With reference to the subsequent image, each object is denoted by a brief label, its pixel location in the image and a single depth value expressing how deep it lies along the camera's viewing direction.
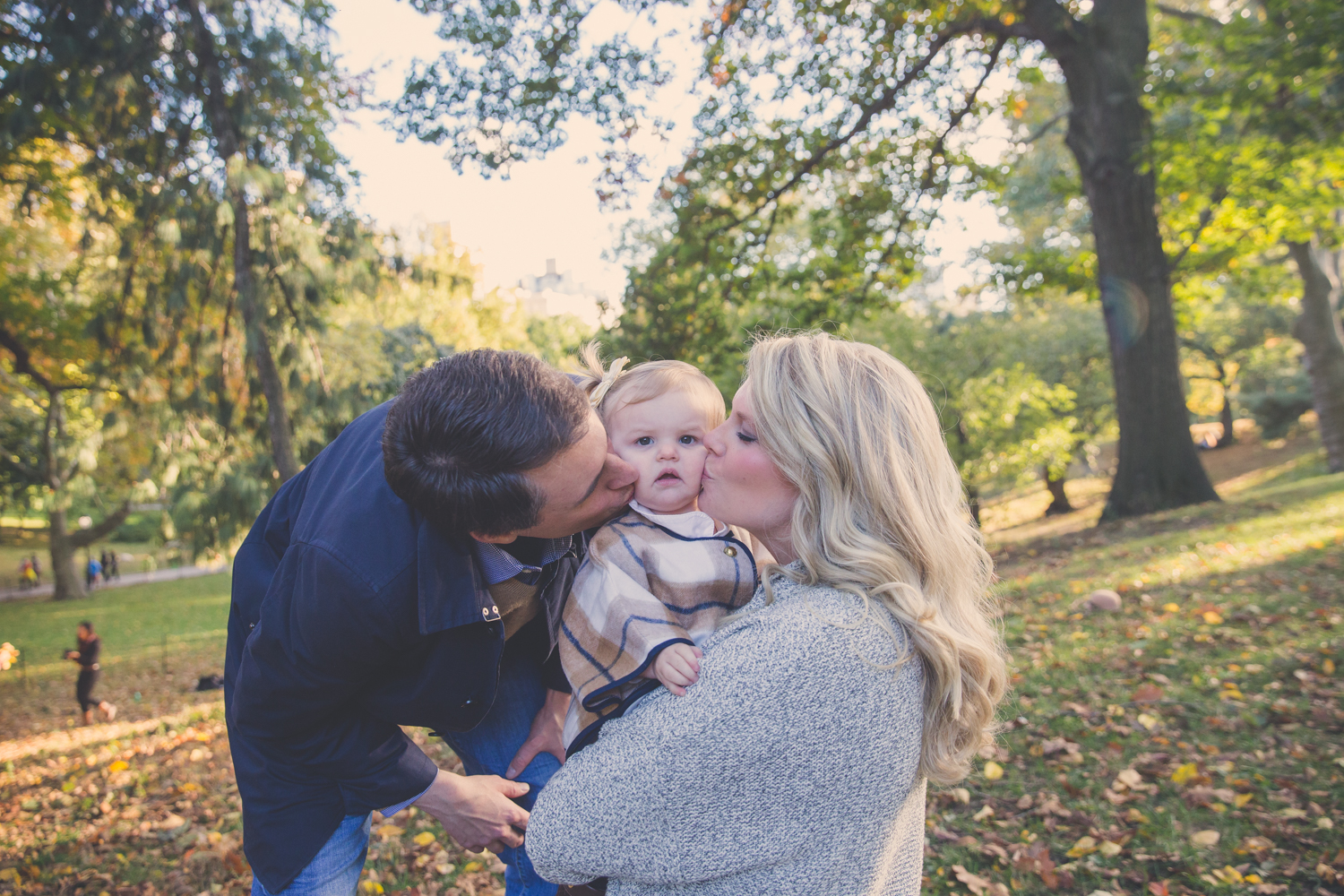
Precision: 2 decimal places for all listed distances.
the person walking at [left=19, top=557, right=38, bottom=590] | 30.89
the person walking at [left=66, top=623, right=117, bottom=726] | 9.73
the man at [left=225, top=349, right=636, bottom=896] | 1.79
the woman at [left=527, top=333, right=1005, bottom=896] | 1.53
